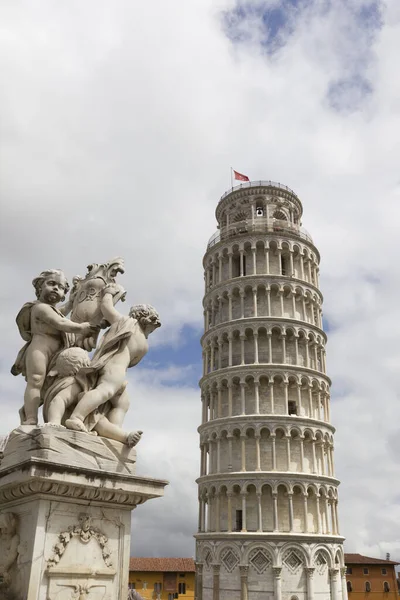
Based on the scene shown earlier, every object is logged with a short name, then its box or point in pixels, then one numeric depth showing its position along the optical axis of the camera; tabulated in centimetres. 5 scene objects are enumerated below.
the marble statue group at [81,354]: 541
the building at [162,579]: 7275
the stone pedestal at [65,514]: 461
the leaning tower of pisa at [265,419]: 4206
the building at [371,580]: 7450
